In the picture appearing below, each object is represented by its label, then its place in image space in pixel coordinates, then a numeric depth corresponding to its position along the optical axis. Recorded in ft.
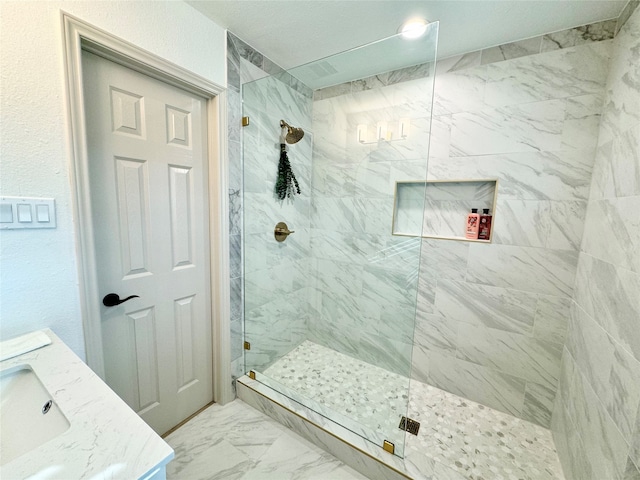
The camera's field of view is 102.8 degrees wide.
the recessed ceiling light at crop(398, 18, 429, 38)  4.47
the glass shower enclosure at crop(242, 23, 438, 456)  5.54
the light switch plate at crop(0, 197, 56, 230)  2.81
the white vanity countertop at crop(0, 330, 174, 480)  1.52
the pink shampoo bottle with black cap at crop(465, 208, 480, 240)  5.42
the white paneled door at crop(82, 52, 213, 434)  3.78
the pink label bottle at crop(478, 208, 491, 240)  5.36
